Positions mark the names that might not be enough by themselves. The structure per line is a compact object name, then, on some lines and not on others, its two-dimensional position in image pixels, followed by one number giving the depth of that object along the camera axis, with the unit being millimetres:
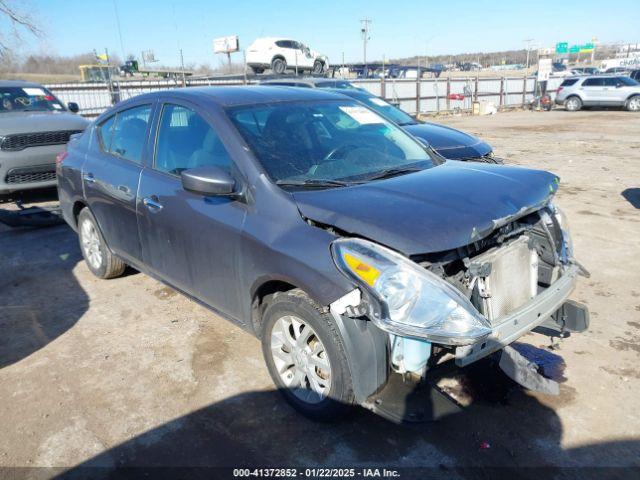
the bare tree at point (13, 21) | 22314
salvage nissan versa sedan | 2359
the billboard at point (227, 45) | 35594
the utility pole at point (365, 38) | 47597
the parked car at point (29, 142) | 7406
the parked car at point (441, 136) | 6770
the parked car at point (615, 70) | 39541
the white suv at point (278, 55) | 26344
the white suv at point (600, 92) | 23734
